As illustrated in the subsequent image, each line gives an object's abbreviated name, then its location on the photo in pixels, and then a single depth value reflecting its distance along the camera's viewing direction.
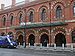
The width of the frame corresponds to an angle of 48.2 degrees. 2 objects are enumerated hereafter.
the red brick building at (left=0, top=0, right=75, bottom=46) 14.56
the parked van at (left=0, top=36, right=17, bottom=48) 15.06
